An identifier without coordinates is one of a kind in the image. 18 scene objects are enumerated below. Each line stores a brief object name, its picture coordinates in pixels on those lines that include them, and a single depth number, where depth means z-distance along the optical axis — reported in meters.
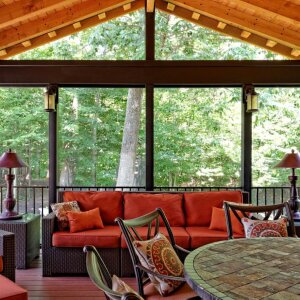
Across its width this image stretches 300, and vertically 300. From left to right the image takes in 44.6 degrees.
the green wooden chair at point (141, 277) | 2.30
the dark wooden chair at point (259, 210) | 3.25
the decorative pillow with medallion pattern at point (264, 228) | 3.26
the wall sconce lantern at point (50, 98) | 5.07
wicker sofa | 4.06
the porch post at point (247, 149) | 5.29
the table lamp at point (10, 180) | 4.46
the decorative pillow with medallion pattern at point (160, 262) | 2.36
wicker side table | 4.27
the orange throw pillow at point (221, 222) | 4.18
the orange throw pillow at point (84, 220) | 4.20
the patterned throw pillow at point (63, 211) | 4.27
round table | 1.63
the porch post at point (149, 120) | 5.24
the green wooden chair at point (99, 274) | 1.28
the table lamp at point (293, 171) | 4.64
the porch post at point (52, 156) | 5.21
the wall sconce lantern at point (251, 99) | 5.09
